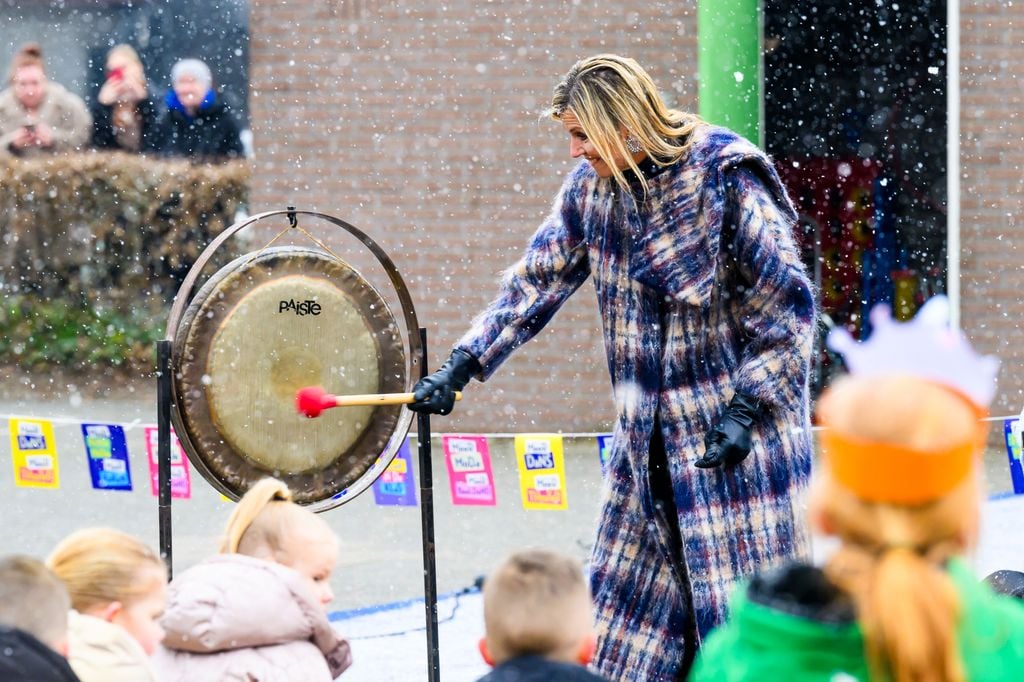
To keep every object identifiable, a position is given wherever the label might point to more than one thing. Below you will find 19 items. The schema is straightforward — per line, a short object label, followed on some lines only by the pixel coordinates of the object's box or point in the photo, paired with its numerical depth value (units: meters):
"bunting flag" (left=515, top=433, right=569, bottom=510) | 12.21
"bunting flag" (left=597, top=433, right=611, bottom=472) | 11.24
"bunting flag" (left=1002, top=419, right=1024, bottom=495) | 13.17
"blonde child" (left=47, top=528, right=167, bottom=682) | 5.59
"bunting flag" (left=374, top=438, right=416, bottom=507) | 11.66
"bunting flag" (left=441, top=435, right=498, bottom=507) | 12.06
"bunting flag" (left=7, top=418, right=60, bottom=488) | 11.86
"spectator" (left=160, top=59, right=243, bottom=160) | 24.12
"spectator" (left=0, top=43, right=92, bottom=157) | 25.19
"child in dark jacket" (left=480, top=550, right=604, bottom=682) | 4.73
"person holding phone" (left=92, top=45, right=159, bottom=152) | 24.77
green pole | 9.00
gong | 8.32
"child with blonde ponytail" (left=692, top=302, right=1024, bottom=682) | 3.63
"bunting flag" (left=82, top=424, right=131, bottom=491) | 11.12
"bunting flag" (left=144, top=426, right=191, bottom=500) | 11.66
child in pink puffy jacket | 6.07
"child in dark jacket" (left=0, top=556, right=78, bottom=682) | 4.83
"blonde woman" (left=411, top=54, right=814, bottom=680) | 7.16
